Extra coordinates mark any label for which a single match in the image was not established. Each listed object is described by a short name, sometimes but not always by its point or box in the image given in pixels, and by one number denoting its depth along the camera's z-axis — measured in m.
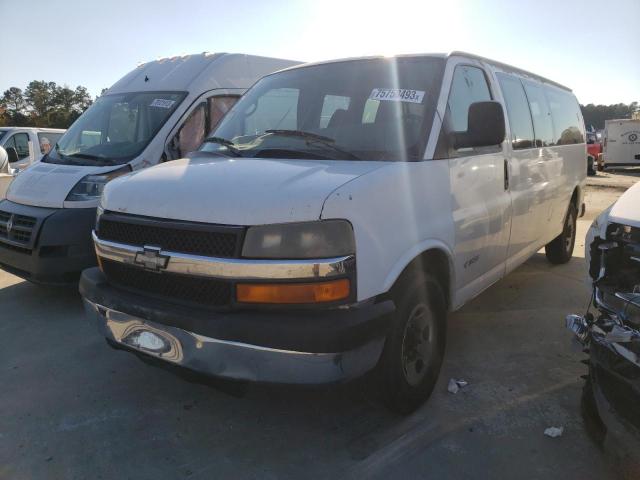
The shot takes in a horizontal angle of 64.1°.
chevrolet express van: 2.34
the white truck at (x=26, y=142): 10.17
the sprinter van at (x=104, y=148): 4.64
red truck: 22.99
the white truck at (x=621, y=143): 21.64
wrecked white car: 2.24
